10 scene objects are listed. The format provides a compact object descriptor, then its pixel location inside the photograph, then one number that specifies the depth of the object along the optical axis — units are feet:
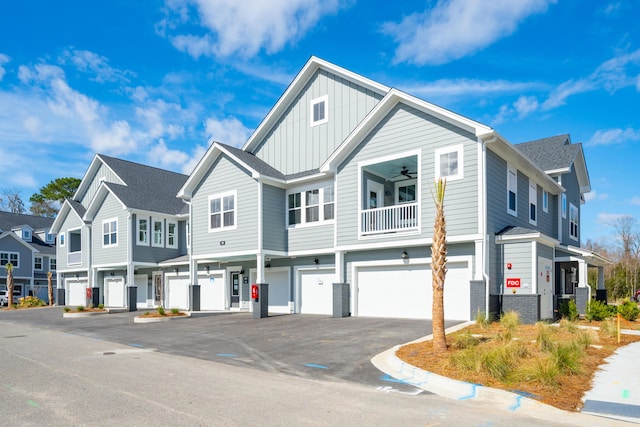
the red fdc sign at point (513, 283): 52.49
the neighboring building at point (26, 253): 157.38
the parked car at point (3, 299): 140.36
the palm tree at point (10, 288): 118.21
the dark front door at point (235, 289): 84.02
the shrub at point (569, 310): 55.21
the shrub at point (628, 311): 59.57
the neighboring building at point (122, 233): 97.71
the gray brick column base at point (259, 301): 66.95
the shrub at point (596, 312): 55.72
